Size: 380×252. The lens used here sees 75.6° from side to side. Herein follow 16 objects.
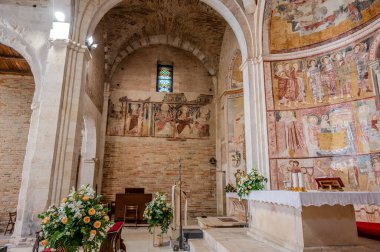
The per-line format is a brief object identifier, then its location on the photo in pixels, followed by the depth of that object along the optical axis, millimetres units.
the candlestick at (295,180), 4562
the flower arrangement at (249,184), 6035
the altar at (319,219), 3671
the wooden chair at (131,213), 10742
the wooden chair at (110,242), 4176
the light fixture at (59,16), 7007
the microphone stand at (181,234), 6367
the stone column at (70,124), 6460
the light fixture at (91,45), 9820
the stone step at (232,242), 4384
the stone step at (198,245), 5695
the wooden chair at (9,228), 9000
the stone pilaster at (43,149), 6012
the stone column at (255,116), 7730
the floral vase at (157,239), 6959
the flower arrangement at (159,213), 6750
